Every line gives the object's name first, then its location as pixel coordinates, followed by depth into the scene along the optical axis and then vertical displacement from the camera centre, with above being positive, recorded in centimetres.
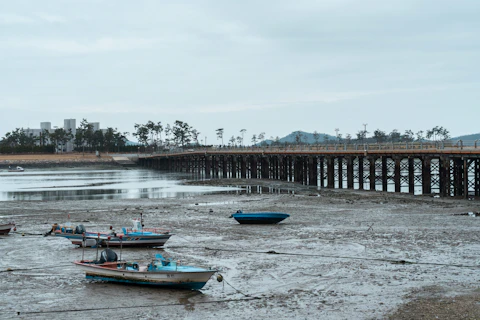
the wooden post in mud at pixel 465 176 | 4632 -246
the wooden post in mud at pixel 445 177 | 4909 -268
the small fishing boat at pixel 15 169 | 14638 -383
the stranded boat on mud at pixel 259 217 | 3656 -408
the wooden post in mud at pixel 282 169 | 8352 -308
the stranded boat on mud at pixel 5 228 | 3378 -402
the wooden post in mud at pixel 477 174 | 5195 -269
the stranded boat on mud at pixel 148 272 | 2077 -418
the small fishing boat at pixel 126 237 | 2902 -401
